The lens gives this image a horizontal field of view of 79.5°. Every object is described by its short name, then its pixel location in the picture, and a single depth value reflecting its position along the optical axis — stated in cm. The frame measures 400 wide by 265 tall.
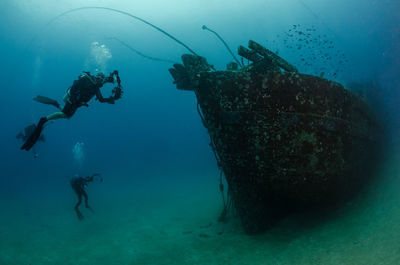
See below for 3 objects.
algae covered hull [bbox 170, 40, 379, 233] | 418
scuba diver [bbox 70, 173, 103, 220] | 950
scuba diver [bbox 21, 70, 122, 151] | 489
